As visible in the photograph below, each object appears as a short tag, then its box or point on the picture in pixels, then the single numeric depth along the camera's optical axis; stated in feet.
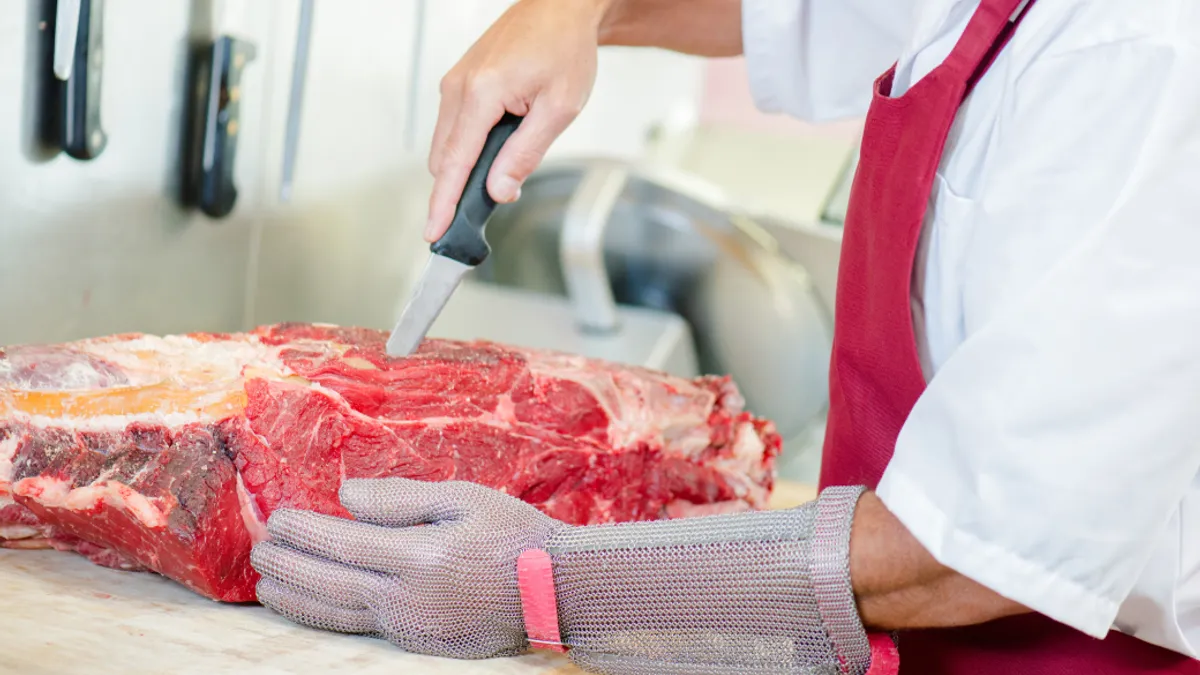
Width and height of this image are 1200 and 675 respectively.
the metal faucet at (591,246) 8.87
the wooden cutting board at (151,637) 3.72
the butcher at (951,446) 3.18
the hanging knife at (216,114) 6.87
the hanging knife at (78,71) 5.56
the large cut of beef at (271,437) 4.46
